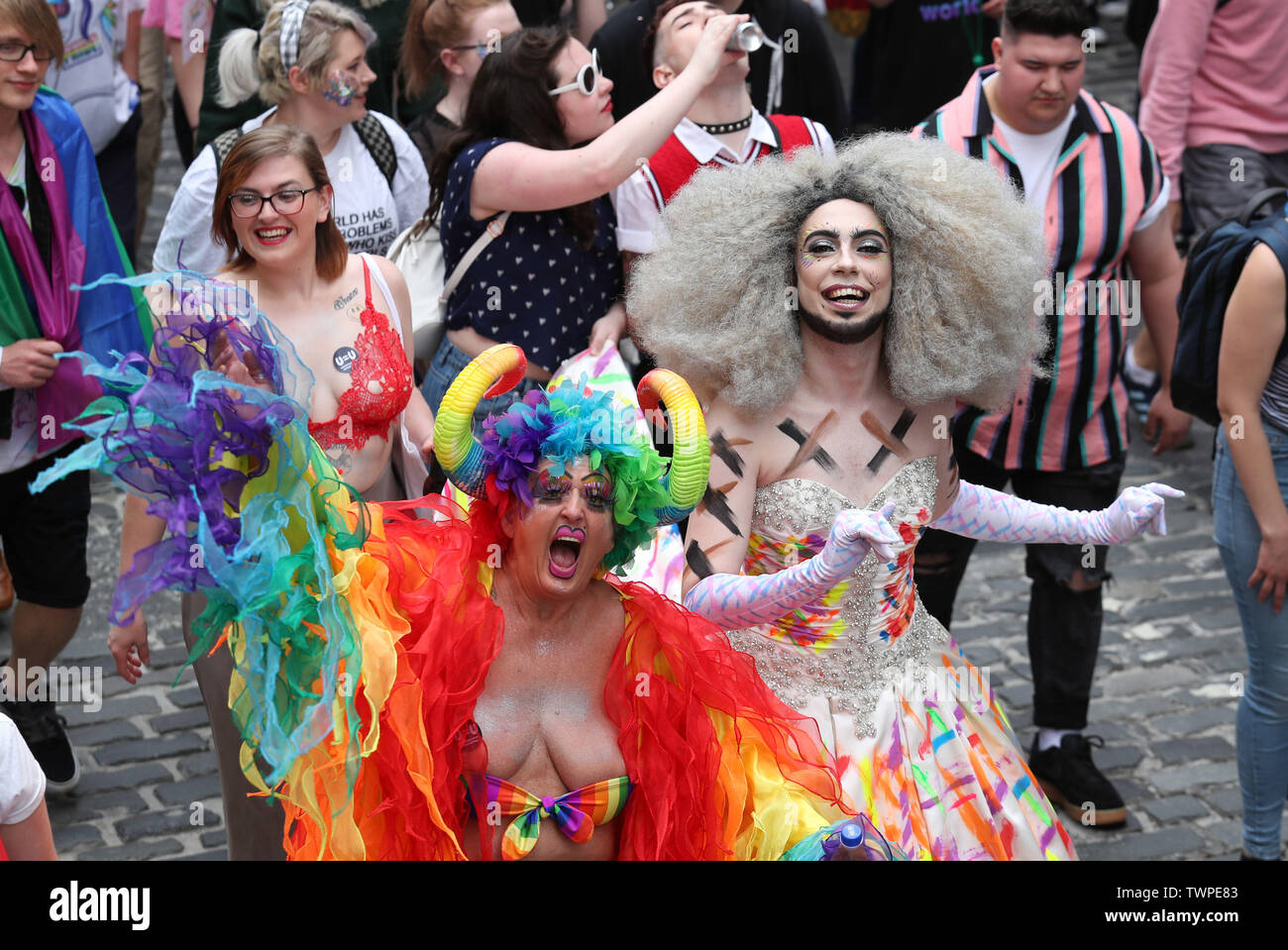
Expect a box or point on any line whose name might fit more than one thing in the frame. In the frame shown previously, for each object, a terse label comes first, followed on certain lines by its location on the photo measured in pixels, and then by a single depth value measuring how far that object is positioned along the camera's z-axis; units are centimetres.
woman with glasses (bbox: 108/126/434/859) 797
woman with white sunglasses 897
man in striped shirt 975
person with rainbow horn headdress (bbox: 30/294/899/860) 555
